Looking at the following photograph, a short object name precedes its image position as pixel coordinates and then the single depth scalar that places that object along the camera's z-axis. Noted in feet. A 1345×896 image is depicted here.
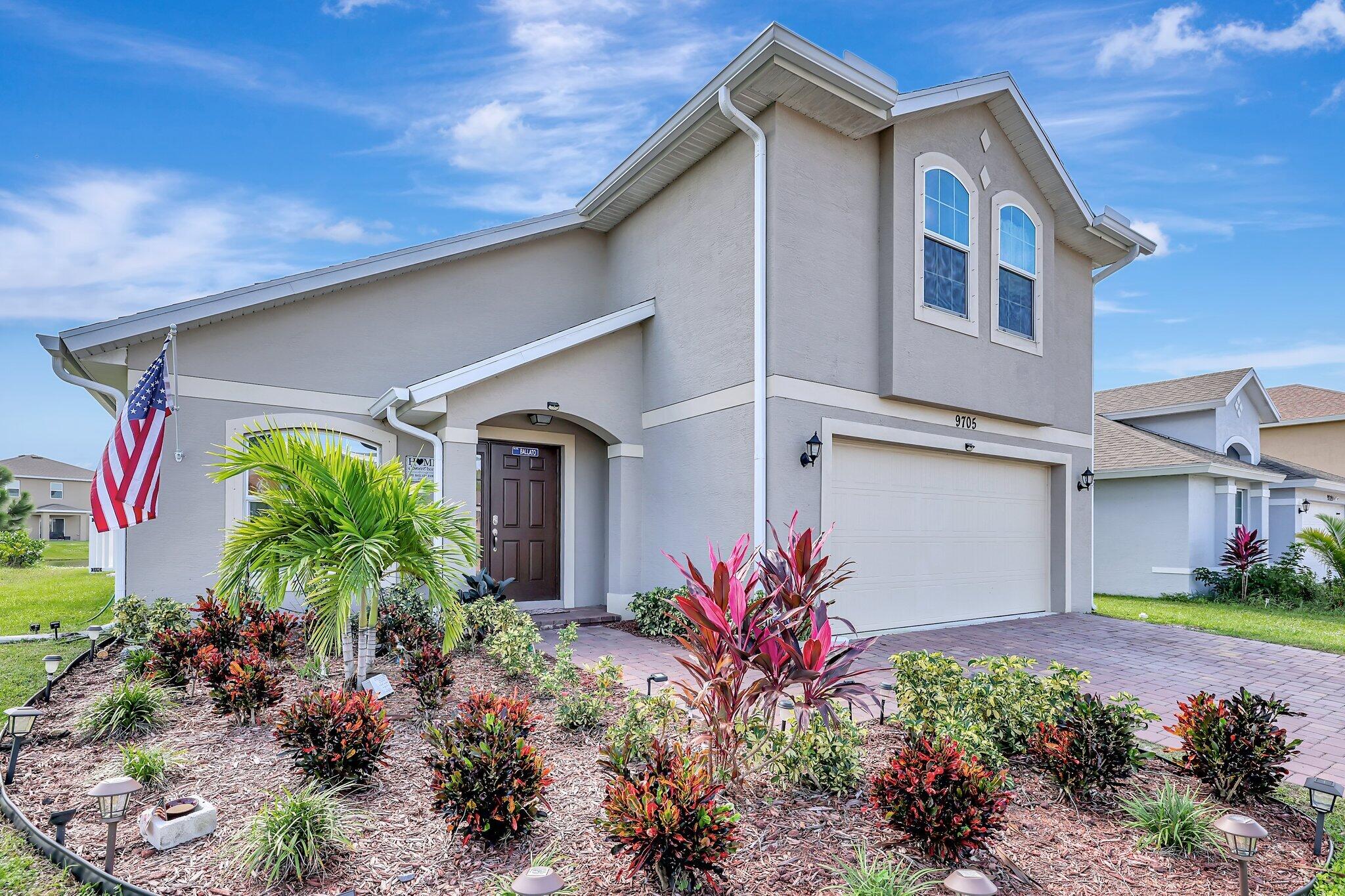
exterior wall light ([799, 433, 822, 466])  24.66
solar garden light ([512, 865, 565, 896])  7.35
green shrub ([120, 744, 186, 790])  11.72
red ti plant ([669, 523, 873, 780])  11.33
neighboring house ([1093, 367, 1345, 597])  46.03
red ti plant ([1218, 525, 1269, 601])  44.75
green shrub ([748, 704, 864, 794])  11.75
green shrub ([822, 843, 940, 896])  8.61
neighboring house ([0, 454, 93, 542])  119.14
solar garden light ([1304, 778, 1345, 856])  10.37
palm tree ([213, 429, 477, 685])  15.29
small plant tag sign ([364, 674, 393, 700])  15.90
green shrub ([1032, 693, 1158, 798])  11.64
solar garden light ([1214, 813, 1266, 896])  8.83
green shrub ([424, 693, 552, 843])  9.70
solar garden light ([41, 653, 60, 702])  16.14
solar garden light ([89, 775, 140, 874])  9.16
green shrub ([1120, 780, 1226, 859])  10.43
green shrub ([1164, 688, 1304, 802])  11.73
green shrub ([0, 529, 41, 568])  59.21
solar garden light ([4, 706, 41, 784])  12.25
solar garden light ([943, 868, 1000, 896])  7.50
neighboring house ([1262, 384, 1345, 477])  70.64
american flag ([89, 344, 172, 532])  21.81
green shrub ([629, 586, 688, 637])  25.91
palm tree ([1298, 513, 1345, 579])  44.60
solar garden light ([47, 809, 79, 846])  9.63
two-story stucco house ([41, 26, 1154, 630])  24.76
